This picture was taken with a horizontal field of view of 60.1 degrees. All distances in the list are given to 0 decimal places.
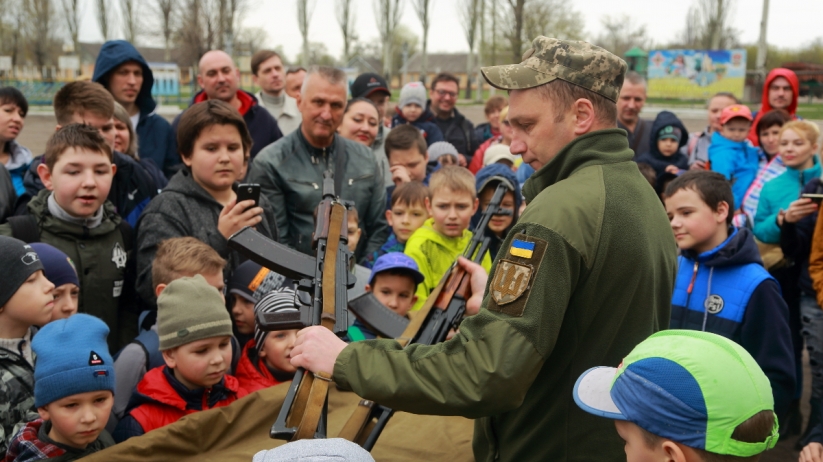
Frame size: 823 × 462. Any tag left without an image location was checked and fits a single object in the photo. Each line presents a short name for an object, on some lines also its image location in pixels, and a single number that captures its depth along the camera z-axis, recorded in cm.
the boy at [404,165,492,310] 475
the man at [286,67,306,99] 783
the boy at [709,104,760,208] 670
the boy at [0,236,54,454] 273
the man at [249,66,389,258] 466
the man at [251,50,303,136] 728
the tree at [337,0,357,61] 5022
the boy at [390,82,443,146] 812
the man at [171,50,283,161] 612
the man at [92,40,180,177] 548
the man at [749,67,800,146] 710
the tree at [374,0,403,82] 4638
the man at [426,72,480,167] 854
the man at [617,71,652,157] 694
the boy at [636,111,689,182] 697
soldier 188
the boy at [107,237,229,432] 319
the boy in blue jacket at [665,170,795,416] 359
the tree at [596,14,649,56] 6181
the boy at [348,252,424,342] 416
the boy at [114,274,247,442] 298
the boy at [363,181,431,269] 525
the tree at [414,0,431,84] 4434
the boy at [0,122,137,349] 362
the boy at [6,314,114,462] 257
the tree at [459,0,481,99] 4378
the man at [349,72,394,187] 777
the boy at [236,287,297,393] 340
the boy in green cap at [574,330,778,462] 161
